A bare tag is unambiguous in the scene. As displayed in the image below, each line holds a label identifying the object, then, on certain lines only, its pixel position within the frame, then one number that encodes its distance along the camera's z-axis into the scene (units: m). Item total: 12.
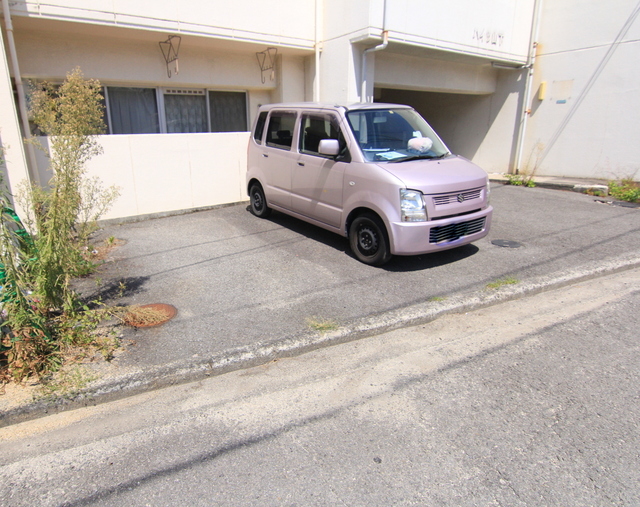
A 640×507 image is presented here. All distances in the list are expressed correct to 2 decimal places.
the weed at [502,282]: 5.28
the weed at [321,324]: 4.27
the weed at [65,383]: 3.25
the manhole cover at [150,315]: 4.32
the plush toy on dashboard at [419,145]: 6.14
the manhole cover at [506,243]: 6.81
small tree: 3.50
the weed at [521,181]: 11.86
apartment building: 8.03
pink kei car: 5.40
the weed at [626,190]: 9.91
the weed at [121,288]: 4.92
